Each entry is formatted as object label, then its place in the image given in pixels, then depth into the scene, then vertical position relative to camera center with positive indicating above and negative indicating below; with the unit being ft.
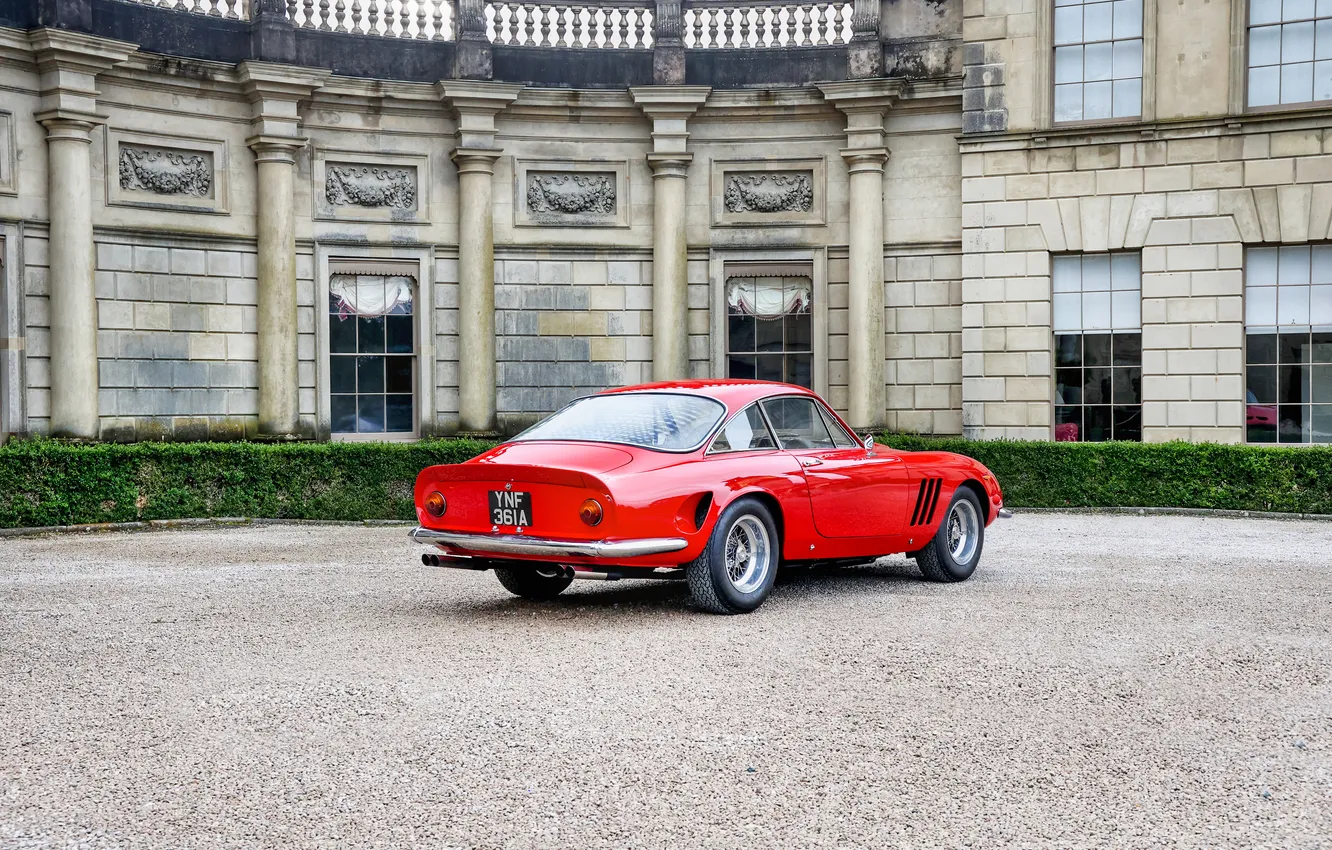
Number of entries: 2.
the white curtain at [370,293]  63.41 +4.35
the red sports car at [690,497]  25.31 -2.23
